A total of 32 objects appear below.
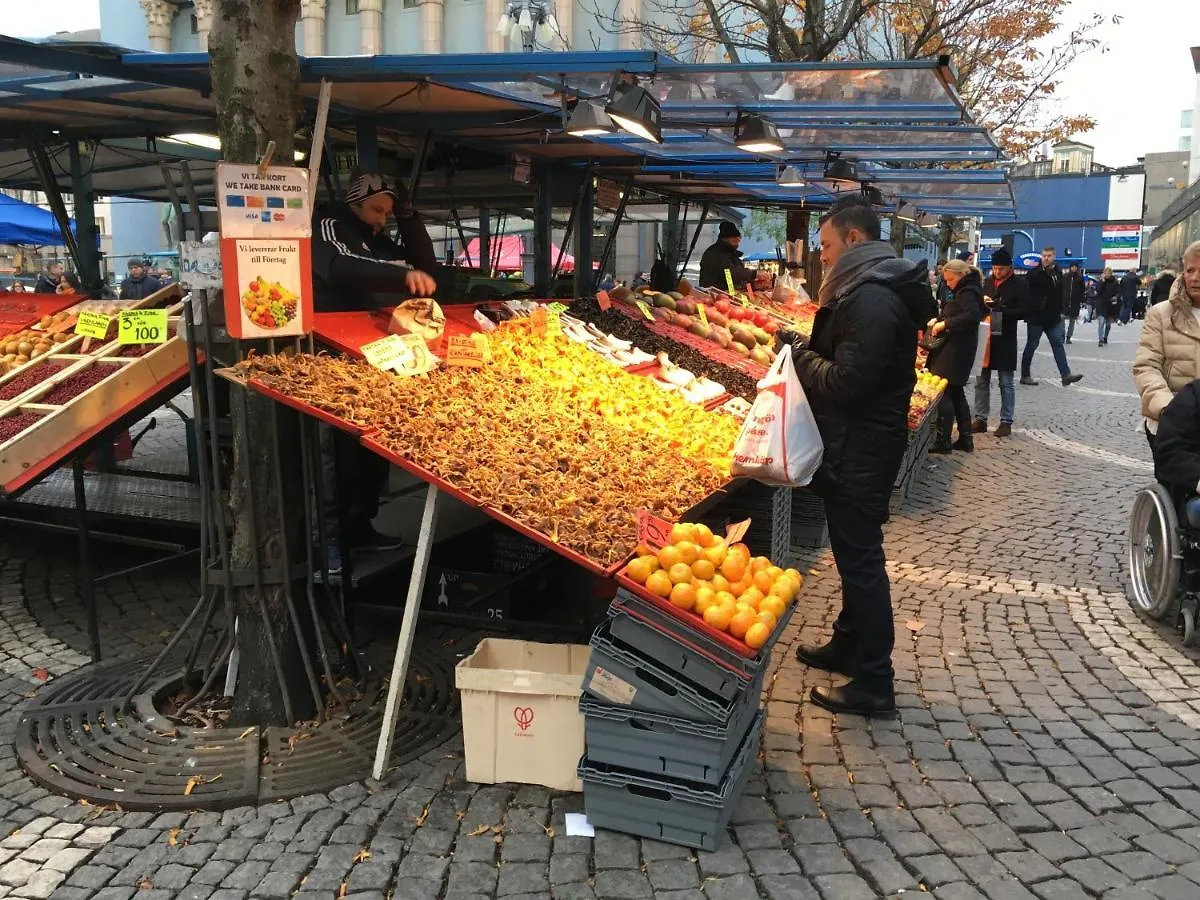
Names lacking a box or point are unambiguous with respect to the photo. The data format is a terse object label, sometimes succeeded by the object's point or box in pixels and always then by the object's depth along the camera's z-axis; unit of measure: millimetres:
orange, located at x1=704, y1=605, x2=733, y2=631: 2979
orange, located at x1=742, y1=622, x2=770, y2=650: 2926
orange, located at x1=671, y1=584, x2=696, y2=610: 3012
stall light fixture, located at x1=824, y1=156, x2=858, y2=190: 8459
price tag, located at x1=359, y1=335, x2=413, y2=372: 3939
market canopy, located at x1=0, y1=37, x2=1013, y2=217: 4668
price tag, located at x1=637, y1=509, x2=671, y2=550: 3307
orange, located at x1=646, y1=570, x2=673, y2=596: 3033
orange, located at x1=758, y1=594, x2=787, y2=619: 3109
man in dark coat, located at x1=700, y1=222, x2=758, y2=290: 10828
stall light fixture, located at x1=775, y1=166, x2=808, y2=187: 9805
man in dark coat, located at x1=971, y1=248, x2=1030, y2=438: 10688
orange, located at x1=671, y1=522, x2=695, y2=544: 3348
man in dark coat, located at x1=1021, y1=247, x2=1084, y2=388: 13156
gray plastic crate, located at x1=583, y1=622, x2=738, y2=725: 2932
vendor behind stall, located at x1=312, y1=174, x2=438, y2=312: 4633
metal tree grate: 3352
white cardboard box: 3285
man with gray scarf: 3703
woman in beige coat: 5023
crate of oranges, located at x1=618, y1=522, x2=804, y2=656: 2979
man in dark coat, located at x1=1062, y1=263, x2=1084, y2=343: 24156
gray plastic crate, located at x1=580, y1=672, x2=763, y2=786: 2945
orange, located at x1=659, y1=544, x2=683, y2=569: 3172
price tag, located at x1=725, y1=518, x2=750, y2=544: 3451
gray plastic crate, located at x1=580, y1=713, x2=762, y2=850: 2980
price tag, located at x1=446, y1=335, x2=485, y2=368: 4422
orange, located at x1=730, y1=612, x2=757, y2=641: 2977
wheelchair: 4695
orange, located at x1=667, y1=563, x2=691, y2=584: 3094
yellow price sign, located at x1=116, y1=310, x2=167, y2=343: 4492
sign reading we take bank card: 3420
